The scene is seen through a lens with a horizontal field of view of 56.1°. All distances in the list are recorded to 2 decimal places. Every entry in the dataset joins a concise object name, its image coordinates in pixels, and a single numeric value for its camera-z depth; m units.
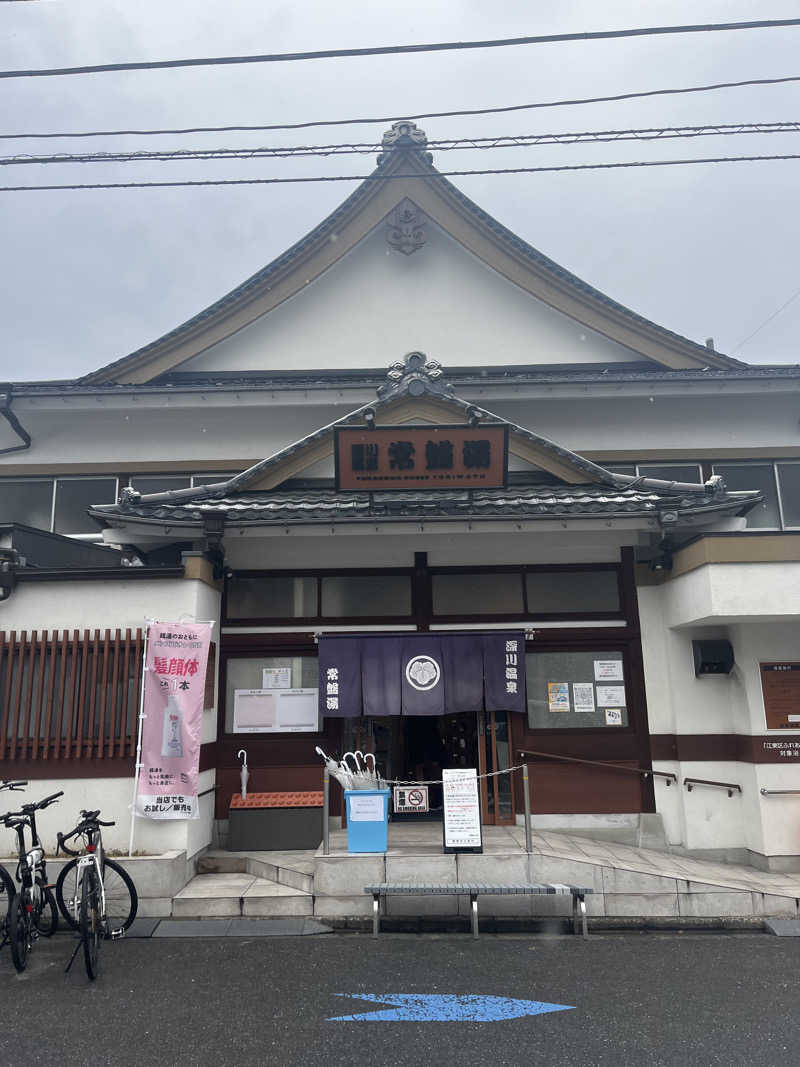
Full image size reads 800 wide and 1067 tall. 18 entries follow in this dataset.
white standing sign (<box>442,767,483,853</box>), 7.78
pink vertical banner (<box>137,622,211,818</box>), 8.04
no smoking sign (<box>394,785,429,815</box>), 9.31
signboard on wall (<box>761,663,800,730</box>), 9.05
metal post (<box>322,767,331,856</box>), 7.80
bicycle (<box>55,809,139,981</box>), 5.96
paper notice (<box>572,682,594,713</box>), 9.83
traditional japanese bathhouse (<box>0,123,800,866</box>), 8.64
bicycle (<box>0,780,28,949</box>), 6.37
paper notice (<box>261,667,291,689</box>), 9.90
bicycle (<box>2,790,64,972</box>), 6.10
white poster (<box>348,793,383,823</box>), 7.87
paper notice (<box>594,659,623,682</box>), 9.89
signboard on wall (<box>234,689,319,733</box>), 9.80
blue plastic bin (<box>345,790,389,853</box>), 7.86
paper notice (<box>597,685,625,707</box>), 9.83
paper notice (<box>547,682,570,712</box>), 9.83
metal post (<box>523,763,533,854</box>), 7.75
